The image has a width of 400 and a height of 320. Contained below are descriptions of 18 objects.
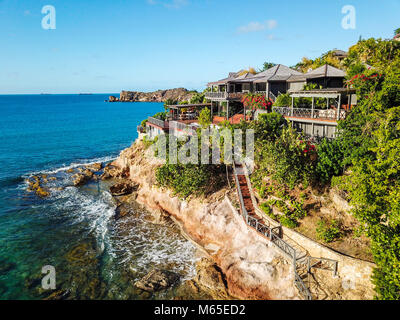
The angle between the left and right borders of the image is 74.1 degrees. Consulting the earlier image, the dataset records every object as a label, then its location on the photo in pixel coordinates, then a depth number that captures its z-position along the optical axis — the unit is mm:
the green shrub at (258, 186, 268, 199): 23384
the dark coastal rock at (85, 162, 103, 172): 47375
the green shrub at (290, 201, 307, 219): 20703
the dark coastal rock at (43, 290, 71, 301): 18297
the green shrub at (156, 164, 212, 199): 26297
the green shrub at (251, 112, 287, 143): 27609
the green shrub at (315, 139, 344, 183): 21312
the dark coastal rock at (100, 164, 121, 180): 42778
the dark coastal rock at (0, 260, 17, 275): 21433
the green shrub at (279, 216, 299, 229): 20219
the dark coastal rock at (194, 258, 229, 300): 18328
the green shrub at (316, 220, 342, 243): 18312
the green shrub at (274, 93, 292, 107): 32594
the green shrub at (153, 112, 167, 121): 45688
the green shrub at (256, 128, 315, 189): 21953
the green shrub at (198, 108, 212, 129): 34500
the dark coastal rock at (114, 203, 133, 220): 29852
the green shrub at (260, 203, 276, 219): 21525
